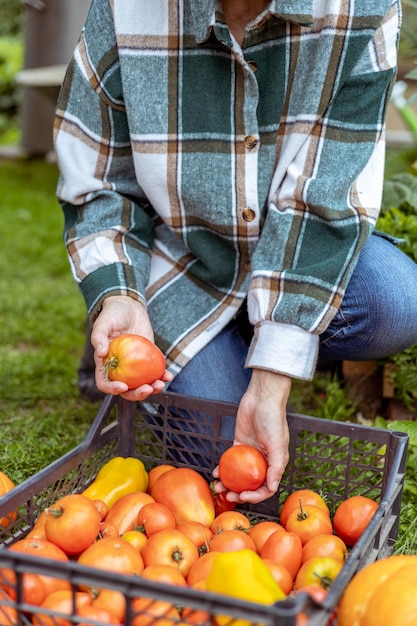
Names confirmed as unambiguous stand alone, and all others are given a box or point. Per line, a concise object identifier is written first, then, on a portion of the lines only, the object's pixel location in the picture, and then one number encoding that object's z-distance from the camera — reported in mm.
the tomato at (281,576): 1411
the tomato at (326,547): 1528
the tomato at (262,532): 1604
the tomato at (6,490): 1592
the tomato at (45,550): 1345
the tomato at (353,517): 1636
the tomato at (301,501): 1725
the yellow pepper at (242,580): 1195
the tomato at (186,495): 1741
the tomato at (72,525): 1500
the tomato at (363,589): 1258
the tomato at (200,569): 1408
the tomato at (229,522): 1691
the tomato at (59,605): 1245
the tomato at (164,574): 1381
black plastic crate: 1082
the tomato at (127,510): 1693
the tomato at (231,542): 1539
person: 1766
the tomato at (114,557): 1403
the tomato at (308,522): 1643
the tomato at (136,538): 1570
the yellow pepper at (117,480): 1806
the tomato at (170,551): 1503
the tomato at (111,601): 1275
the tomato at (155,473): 1877
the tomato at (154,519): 1647
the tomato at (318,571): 1413
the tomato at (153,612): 1188
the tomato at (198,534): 1616
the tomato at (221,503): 1806
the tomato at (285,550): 1516
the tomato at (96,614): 1233
